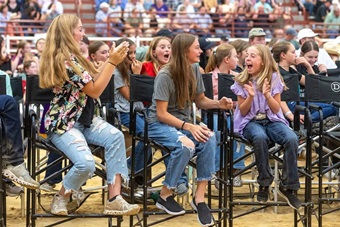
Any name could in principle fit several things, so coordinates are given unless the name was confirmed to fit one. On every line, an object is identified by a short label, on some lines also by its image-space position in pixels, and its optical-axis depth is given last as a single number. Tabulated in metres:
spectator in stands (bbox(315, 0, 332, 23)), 24.89
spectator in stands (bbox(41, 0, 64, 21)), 21.91
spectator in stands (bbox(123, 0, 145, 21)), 22.27
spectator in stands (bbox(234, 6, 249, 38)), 23.05
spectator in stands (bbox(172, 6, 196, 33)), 22.12
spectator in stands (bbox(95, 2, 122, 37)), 21.83
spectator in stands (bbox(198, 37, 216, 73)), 12.69
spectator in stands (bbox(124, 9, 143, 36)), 21.59
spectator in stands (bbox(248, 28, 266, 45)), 12.95
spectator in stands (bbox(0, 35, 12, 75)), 13.66
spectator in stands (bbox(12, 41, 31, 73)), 15.58
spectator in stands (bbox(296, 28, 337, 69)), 11.94
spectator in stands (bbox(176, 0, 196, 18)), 23.21
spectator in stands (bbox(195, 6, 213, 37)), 22.39
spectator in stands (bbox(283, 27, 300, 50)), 16.70
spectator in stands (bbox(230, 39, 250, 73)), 10.98
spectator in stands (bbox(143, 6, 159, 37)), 21.69
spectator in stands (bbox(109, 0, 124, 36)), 21.81
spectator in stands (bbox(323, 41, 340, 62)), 13.02
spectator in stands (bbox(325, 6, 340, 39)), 23.56
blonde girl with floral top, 7.65
